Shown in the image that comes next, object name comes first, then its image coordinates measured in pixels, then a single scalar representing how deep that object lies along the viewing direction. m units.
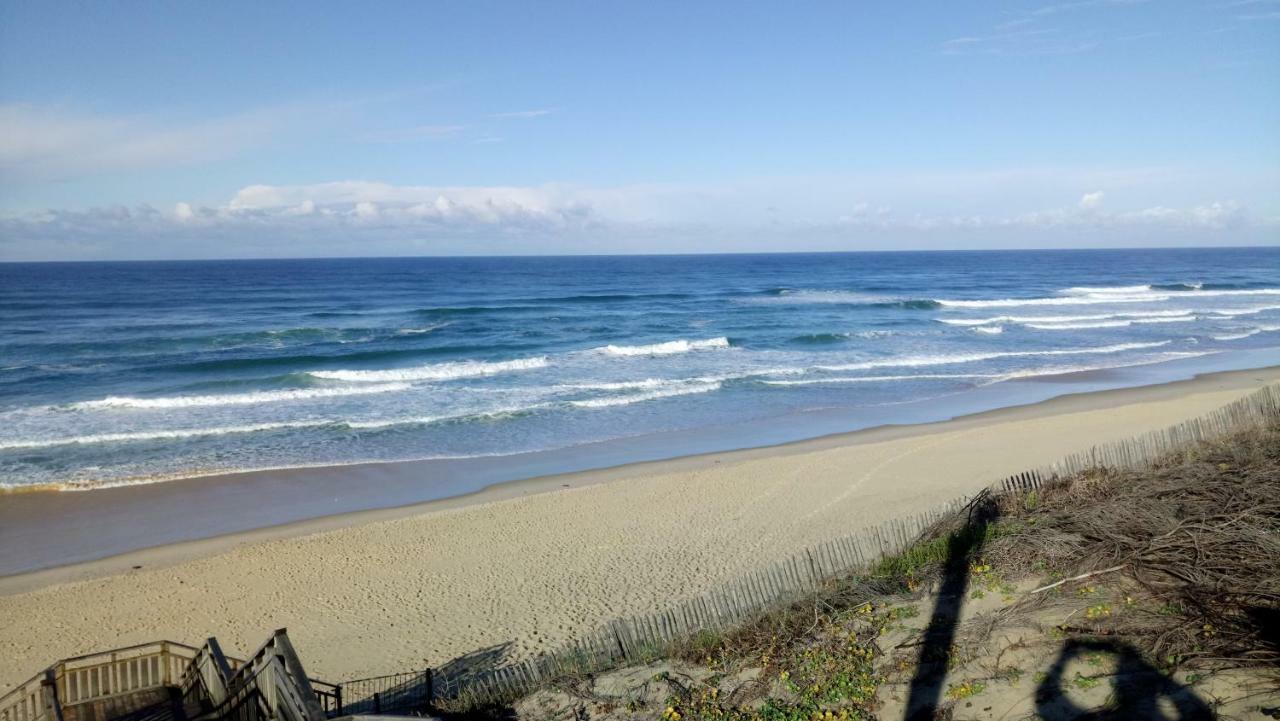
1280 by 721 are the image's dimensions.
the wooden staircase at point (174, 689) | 7.05
